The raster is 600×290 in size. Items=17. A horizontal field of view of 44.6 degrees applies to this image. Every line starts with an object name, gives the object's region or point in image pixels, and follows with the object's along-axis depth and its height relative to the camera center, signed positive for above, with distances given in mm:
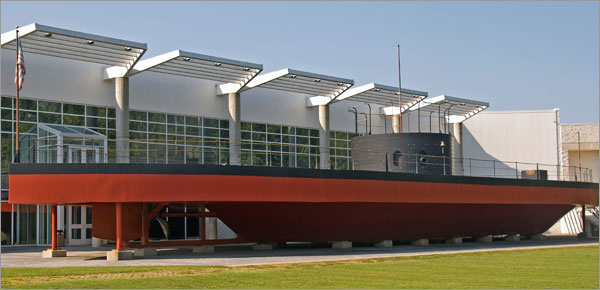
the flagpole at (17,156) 23295 +1388
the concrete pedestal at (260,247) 28172 -1979
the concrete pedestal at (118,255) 22703 -1782
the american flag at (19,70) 24641 +4382
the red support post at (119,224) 23092 -837
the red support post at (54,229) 24984 -1020
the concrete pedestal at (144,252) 24078 -1798
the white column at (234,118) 38875 +4149
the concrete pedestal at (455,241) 33469 -2244
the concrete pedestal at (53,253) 24469 -1816
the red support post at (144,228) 24453 -1014
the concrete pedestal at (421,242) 31828 -2158
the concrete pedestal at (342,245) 29112 -2022
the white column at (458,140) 53156 +3771
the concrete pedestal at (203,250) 26141 -1899
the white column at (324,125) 44062 +4168
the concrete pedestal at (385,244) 30344 -2103
